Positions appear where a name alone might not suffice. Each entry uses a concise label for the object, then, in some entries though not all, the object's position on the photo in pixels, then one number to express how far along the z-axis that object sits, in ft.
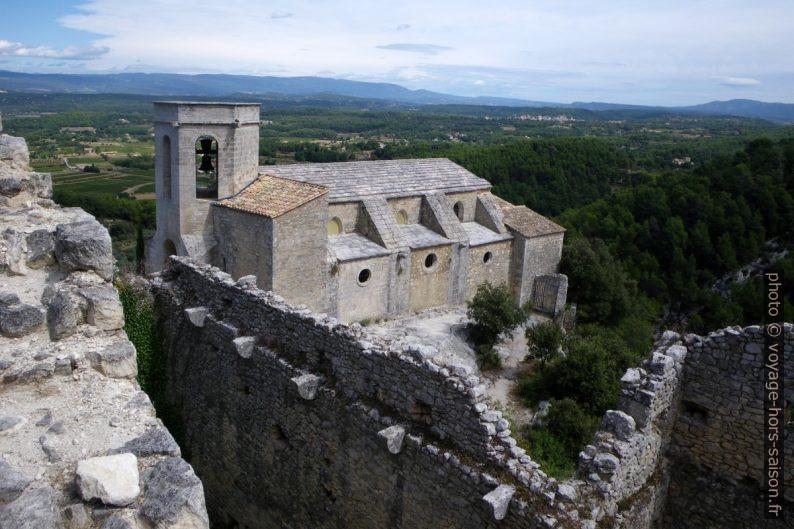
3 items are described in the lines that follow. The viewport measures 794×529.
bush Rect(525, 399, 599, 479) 32.89
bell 56.08
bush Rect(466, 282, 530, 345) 57.47
